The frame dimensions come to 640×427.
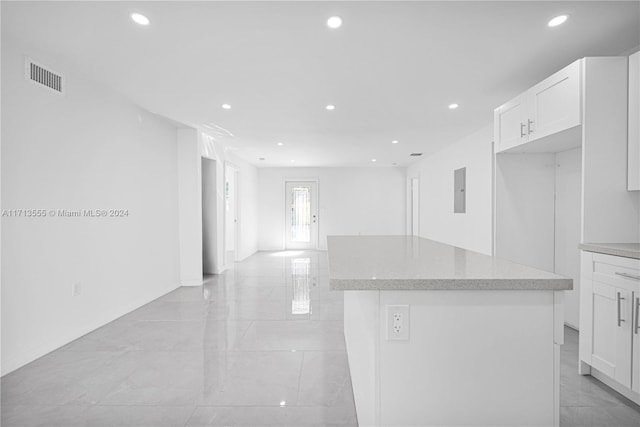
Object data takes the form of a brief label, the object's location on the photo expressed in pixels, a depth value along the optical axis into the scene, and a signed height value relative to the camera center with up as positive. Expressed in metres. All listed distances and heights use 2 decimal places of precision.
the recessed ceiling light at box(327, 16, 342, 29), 2.21 +1.21
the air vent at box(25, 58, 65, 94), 2.64 +1.06
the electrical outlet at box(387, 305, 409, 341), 1.21 -0.40
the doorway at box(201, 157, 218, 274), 6.08 -0.15
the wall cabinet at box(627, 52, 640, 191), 2.21 +0.54
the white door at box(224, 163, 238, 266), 7.14 -0.14
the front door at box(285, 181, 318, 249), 9.89 -0.22
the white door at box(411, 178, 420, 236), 8.86 +0.00
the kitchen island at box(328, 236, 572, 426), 1.20 -0.51
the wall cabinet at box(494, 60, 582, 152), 2.41 +0.77
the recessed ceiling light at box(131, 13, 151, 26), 2.17 +1.21
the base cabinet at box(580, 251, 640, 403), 1.97 -0.70
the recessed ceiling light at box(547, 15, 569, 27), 2.20 +1.20
